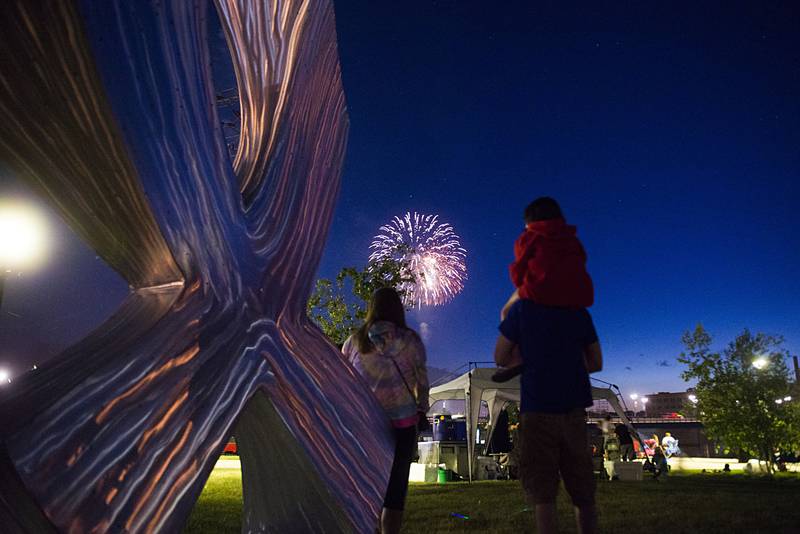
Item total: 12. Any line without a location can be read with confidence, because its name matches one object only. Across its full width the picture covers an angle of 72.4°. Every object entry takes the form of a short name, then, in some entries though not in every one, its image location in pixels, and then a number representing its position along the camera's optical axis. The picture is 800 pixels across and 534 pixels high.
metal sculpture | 1.06
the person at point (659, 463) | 13.38
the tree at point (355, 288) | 18.45
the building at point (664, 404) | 95.38
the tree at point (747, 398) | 17.23
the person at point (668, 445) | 20.61
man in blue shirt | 2.29
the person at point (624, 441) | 15.08
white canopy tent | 13.61
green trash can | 11.96
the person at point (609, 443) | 15.64
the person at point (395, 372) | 2.69
